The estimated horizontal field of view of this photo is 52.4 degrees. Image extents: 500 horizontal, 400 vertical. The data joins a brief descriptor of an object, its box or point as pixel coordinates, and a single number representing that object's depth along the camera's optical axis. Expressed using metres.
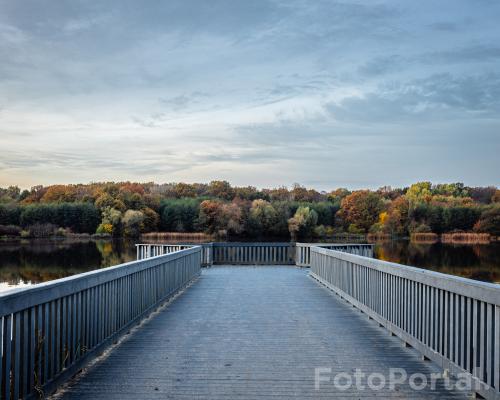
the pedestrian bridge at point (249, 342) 3.57
